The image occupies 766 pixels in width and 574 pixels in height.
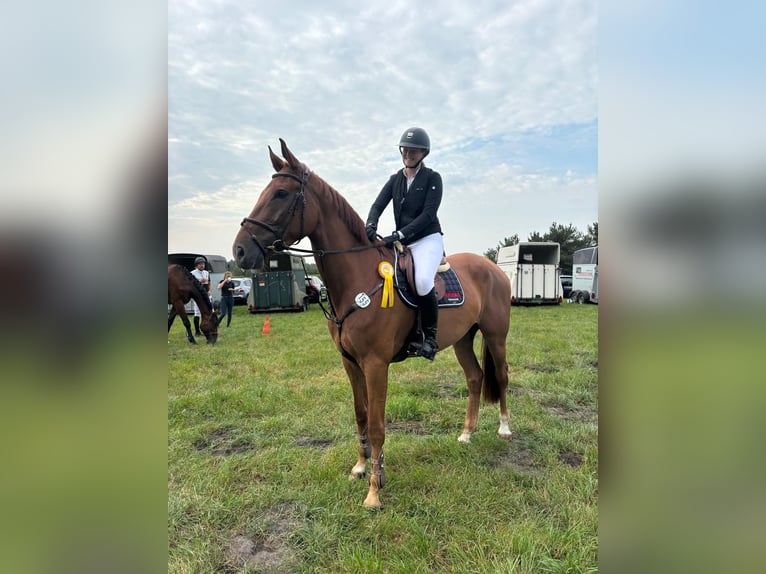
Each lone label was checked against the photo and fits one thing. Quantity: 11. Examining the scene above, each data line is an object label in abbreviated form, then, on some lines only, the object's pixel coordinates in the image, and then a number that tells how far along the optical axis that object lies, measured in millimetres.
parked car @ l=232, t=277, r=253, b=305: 25462
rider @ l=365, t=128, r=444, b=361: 3768
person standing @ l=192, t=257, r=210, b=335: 11922
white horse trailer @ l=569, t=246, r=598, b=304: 23062
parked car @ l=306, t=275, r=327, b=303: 22292
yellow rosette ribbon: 3521
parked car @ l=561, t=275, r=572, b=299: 29359
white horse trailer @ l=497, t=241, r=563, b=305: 21578
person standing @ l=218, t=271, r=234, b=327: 13641
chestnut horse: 3225
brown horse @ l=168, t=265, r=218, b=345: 10477
